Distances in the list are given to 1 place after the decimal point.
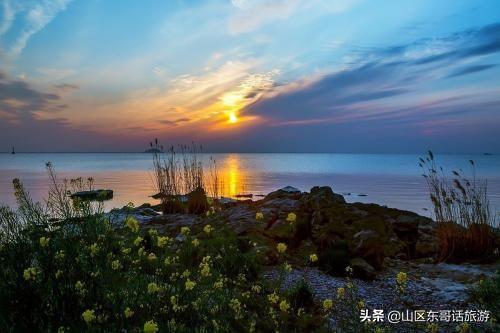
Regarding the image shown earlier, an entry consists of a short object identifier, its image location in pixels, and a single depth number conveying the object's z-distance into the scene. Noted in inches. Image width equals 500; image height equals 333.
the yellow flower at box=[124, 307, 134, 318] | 143.9
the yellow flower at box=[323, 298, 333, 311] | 167.3
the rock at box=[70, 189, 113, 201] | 224.6
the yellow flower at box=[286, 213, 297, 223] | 207.1
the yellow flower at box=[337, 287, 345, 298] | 177.8
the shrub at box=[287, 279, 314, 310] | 255.1
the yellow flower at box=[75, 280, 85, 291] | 163.6
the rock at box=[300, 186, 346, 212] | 479.2
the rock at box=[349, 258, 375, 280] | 322.3
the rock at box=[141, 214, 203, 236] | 480.5
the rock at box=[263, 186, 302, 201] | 619.0
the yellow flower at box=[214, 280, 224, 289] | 194.0
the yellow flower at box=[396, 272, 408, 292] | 160.1
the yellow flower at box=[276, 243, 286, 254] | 197.8
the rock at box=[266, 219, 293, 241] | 411.5
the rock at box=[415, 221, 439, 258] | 419.2
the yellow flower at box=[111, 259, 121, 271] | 184.5
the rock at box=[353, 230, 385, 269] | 349.7
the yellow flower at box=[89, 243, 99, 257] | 175.3
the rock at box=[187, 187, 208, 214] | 654.5
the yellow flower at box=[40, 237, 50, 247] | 168.1
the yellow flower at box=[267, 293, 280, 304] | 192.5
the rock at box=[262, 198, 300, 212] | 493.8
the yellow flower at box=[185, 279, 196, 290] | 163.9
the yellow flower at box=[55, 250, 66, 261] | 180.2
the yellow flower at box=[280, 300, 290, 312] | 175.3
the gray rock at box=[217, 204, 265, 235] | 413.7
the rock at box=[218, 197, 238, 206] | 755.2
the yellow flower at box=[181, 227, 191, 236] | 216.1
